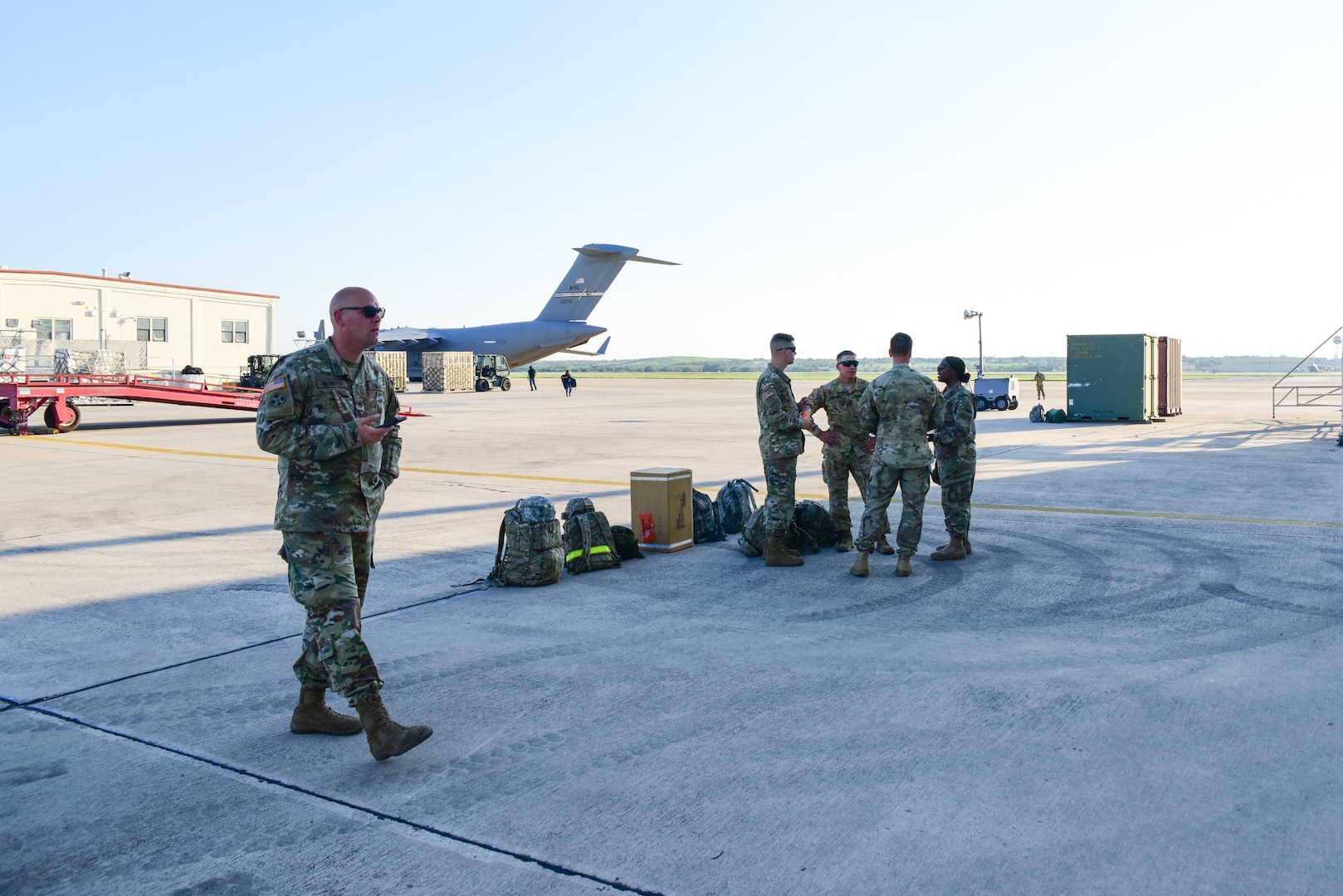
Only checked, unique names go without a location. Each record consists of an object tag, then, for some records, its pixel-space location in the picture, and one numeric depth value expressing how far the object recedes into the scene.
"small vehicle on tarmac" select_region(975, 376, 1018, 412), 35.75
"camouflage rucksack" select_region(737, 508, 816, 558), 8.73
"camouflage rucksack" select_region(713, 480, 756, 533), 9.84
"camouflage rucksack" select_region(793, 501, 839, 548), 9.09
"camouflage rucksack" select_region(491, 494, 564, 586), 7.62
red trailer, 23.08
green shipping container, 27.38
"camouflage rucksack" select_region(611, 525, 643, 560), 8.63
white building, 46.06
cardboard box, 8.91
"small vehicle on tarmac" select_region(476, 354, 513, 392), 54.97
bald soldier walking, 4.27
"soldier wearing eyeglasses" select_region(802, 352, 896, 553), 8.97
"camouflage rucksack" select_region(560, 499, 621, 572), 8.15
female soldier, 8.67
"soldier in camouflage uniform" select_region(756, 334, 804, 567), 8.22
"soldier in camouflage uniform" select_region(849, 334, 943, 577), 7.97
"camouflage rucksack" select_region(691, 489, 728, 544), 9.53
